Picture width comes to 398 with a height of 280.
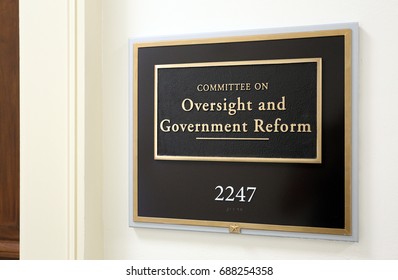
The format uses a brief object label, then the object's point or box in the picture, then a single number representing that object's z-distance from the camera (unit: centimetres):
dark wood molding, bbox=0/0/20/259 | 122
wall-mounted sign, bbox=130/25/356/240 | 103
